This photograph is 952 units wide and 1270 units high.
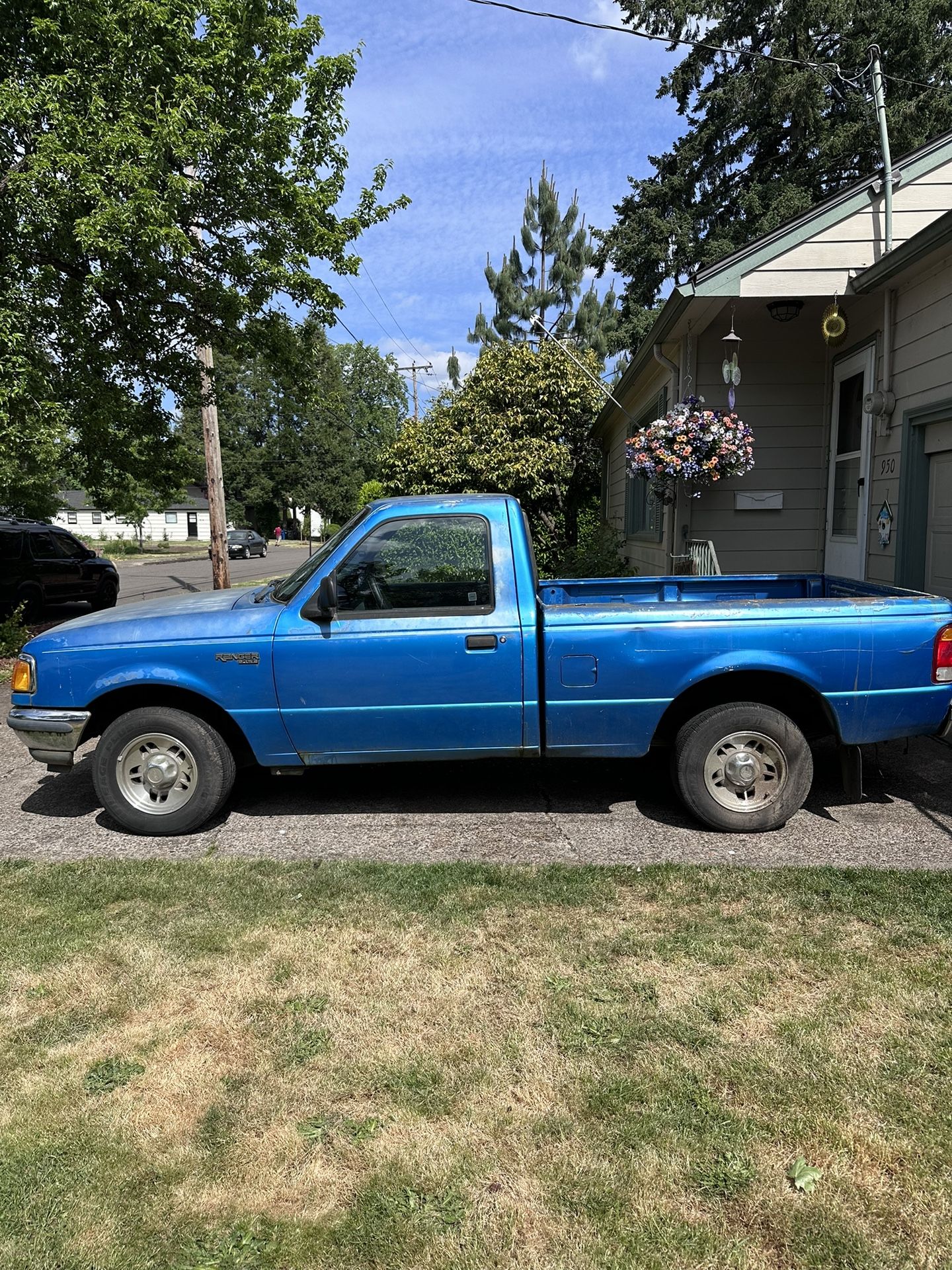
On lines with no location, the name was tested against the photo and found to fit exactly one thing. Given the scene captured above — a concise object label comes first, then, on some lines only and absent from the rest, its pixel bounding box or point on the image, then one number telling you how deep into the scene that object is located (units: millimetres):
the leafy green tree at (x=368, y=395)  65312
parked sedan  46781
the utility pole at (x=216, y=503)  17016
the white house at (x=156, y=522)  68188
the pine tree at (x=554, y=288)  29156
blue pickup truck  4348
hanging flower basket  8117
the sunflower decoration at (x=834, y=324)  7777
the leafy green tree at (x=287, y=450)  62000
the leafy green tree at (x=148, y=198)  7754
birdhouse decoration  7121
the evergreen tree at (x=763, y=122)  23344
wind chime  8018
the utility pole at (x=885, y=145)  7383
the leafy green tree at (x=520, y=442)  16812
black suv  14477
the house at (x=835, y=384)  6680
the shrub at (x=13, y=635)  10641
